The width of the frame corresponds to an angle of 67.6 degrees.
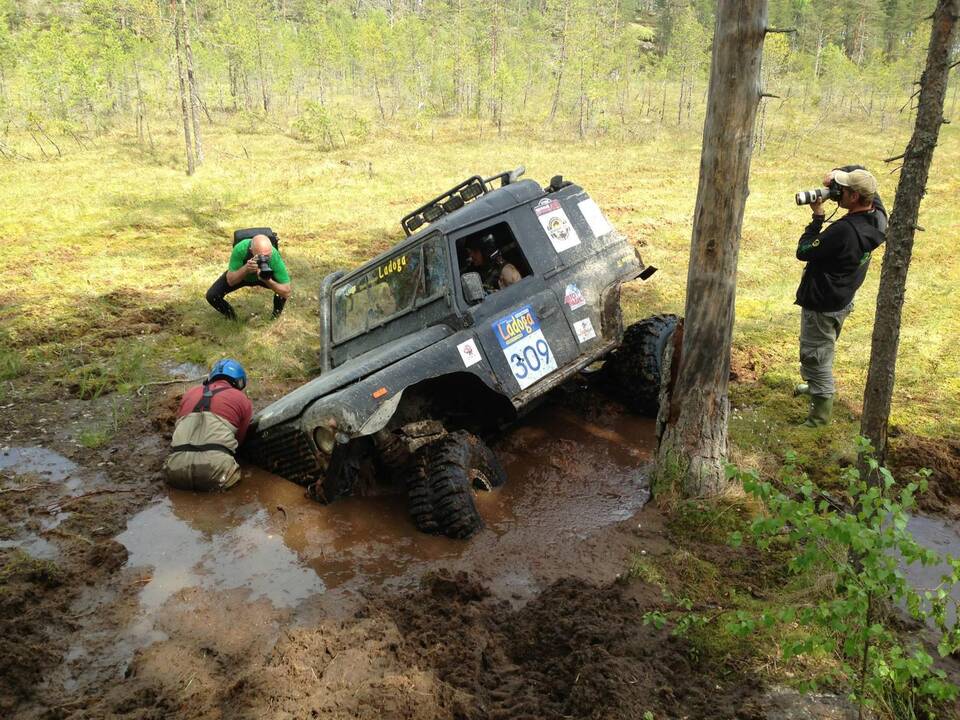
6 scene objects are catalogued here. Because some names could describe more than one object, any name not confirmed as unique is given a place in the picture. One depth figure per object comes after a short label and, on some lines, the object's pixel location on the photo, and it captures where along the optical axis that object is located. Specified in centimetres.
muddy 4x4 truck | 514
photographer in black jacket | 570
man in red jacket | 577
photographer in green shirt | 956
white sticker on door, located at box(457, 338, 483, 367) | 550
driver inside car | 646
